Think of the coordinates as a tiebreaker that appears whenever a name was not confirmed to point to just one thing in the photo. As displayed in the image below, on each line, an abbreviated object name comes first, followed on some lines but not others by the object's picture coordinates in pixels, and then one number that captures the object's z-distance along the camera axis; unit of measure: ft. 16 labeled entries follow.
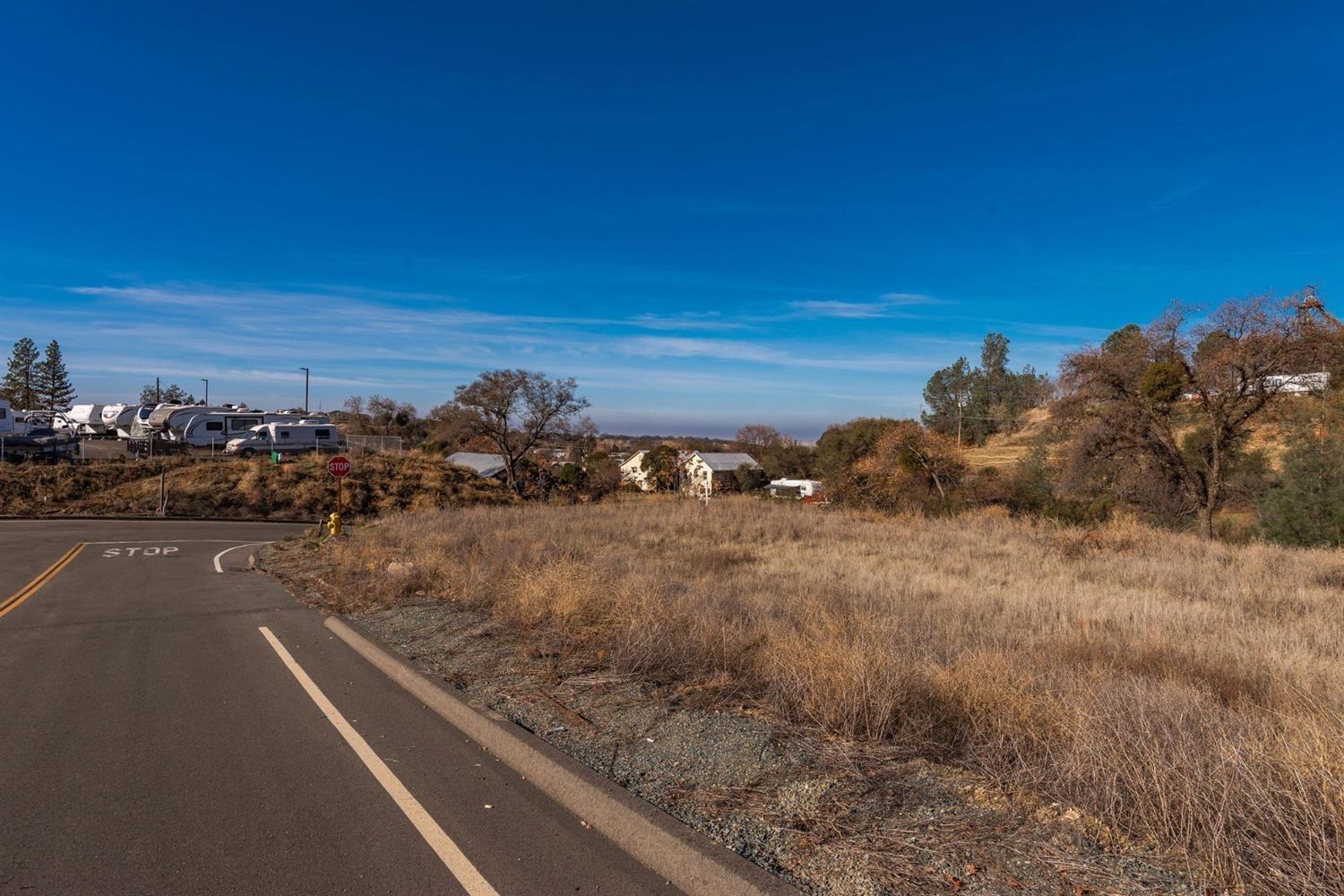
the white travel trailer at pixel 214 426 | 160.15
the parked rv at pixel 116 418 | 174.81
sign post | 71.72
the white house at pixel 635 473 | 224.61
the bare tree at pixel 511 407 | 169.07
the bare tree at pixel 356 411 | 299.17
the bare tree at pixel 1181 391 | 74.02
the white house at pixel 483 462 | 188.66
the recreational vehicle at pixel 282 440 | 158.20
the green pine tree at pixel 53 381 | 308.19
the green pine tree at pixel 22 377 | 303.89
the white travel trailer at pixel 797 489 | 181.52
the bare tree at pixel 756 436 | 311.15
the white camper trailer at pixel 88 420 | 184.34
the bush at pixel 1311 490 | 82.84
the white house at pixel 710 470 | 222.28
